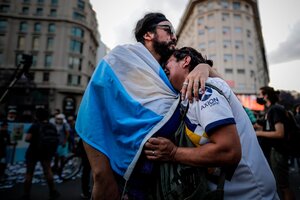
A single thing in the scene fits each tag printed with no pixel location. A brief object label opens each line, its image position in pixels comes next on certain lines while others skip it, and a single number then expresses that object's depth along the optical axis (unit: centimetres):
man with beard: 119
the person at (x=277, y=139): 315
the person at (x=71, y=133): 894
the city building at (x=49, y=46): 3550
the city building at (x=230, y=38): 3412
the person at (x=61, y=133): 761
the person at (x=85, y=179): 453
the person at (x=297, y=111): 658
